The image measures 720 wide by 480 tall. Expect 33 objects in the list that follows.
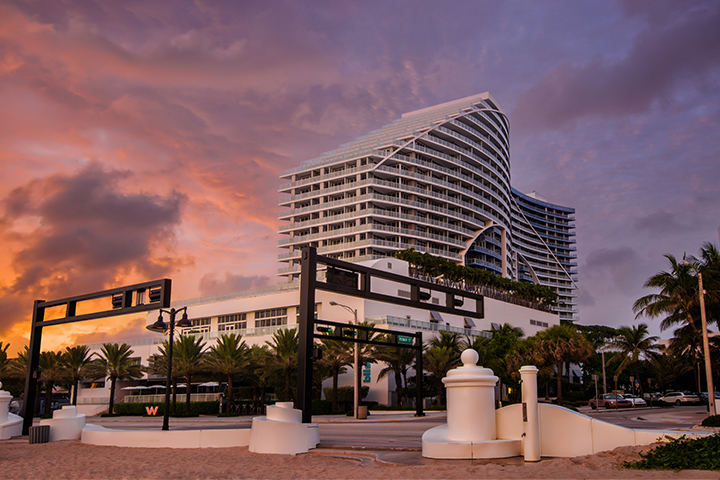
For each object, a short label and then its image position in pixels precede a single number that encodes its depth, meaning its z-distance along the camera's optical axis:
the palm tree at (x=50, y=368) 57.34
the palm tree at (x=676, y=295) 35.88
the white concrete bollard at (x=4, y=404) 25.64
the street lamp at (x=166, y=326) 24.03
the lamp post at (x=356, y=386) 38.23
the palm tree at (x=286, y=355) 46.69
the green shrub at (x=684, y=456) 9.25
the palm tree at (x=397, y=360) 47.75
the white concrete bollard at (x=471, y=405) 12.66
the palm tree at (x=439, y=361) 48.75
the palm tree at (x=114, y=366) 54.88
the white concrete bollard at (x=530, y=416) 11.82
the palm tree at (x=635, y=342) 65.88
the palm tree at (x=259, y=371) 48.28
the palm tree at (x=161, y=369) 51.34
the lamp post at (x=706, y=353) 30.17
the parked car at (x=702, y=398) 56.46
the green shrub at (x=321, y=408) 48.16
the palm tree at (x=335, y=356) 46.59
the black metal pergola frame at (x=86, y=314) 20.72
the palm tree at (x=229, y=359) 47.88
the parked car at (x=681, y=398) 56.08
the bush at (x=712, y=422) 19.00
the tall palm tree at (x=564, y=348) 52.84
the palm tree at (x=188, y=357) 48.69
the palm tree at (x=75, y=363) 57.00
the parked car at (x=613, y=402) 48.25
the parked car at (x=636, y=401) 50.70
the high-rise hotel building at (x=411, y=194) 100.88
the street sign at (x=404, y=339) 29.82
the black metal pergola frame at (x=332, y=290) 18.55
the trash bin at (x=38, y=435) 21.96
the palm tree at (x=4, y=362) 62.91
